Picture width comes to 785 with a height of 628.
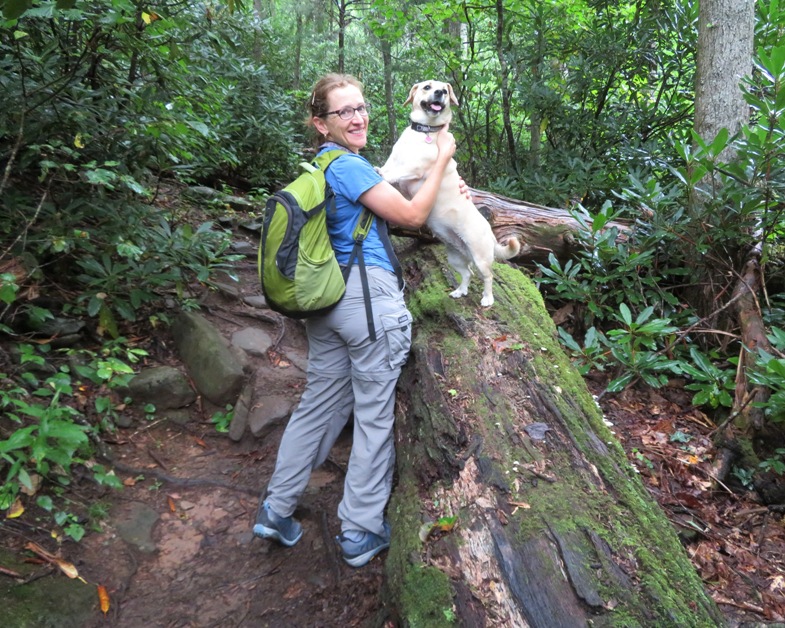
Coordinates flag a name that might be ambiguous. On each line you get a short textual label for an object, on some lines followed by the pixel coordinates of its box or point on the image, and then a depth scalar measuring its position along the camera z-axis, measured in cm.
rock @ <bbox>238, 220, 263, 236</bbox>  626
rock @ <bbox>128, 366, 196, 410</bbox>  355
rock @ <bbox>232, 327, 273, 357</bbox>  437
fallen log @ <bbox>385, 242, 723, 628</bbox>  162
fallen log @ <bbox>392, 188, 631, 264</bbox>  511
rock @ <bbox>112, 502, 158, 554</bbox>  275
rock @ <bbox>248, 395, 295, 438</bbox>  371
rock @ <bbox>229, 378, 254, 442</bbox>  367
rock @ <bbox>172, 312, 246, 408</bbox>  381
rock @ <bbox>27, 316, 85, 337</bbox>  325
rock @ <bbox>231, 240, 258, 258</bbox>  567
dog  323
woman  238
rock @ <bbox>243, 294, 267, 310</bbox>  493
